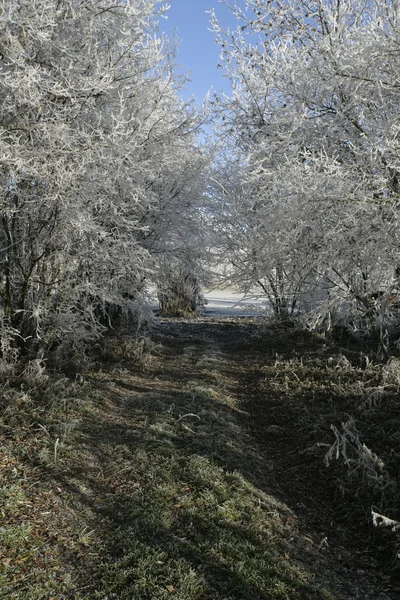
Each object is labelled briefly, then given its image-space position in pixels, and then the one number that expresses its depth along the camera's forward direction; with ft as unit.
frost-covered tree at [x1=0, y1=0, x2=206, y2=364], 16.39
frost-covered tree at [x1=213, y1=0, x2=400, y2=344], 18.04
